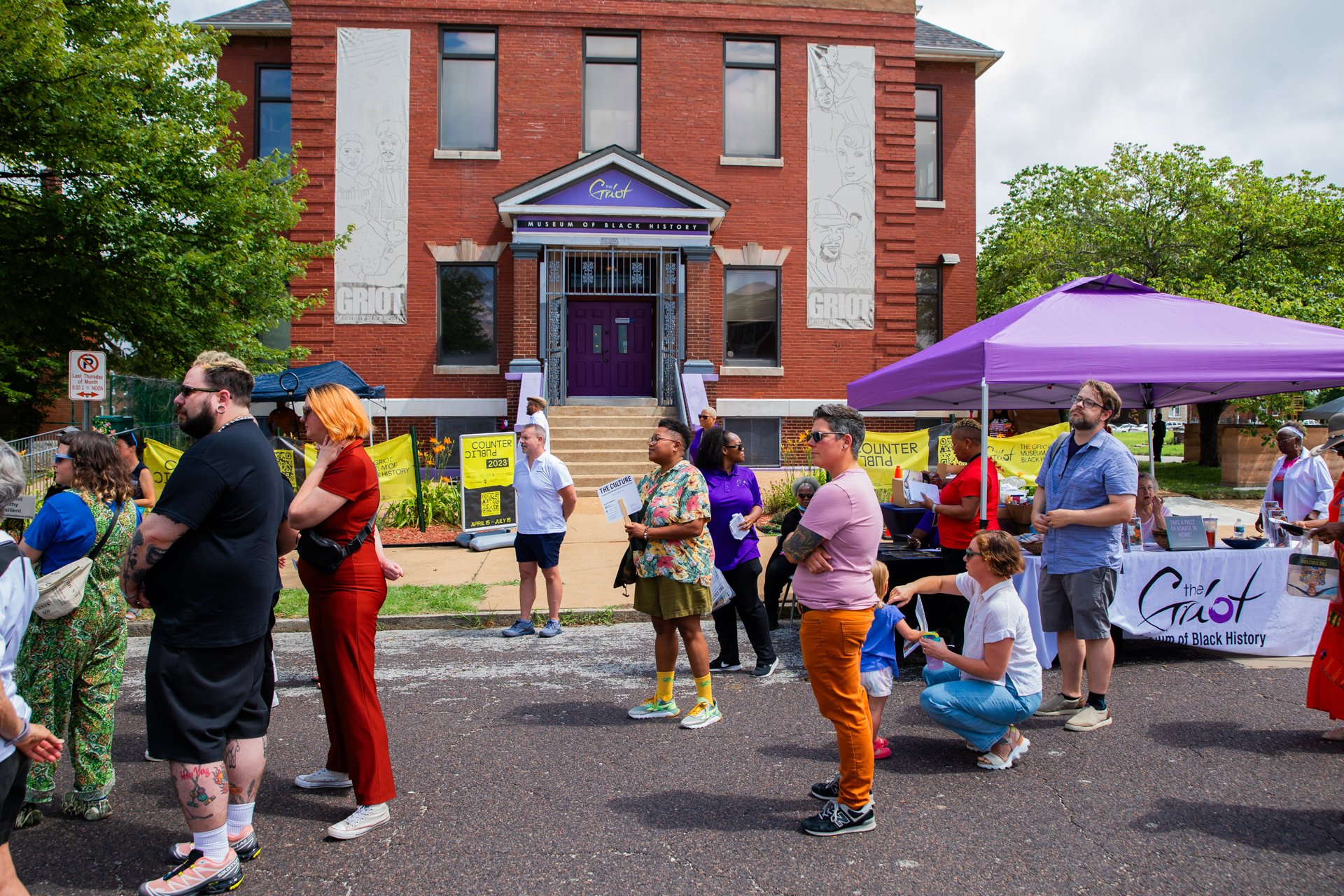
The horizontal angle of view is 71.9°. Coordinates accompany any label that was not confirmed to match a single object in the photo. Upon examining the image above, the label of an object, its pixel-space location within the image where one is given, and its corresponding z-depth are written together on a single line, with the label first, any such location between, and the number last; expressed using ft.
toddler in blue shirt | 14.76
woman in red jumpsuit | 12.51
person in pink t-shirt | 12.77
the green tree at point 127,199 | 41.50
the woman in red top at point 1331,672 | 16.07
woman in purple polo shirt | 21.33
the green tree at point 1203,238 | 79.82
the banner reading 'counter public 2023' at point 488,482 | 39.11
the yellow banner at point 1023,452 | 35.09
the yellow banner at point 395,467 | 40.45
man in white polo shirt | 25.53
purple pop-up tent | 23.73
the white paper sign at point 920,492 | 26.84
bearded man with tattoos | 10.71
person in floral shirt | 17.26
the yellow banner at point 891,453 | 39.40
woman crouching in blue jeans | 15.26
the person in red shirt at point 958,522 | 21.74
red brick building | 59.72
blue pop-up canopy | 46.16
